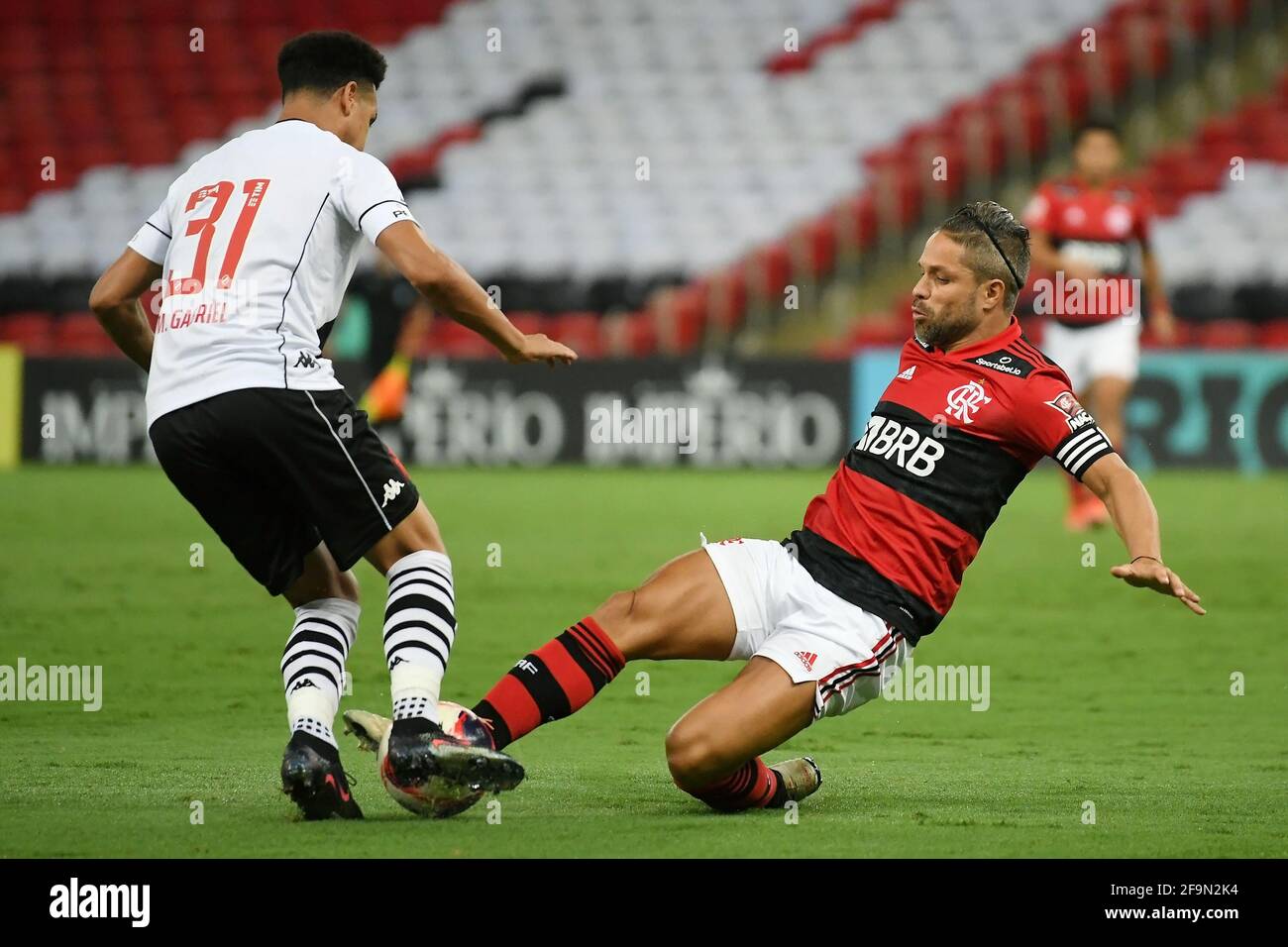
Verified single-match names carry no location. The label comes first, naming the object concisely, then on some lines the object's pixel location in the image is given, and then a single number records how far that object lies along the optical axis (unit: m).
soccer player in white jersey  4.55
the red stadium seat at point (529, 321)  17.33
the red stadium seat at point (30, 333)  17.77
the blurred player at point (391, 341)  15.41
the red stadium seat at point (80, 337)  17.61
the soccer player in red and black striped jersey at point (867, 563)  4.62
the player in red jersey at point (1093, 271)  11.55
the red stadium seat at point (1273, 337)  15.95
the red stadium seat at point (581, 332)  16.88
